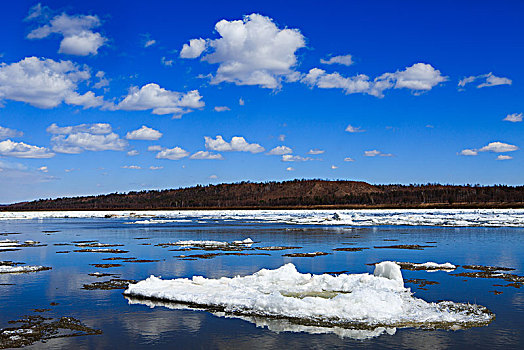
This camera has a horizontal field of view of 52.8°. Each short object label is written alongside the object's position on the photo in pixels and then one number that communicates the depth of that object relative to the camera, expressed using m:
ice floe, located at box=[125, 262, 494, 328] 9.83
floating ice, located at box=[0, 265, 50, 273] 16.60
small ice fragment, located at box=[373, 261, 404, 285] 13.06
